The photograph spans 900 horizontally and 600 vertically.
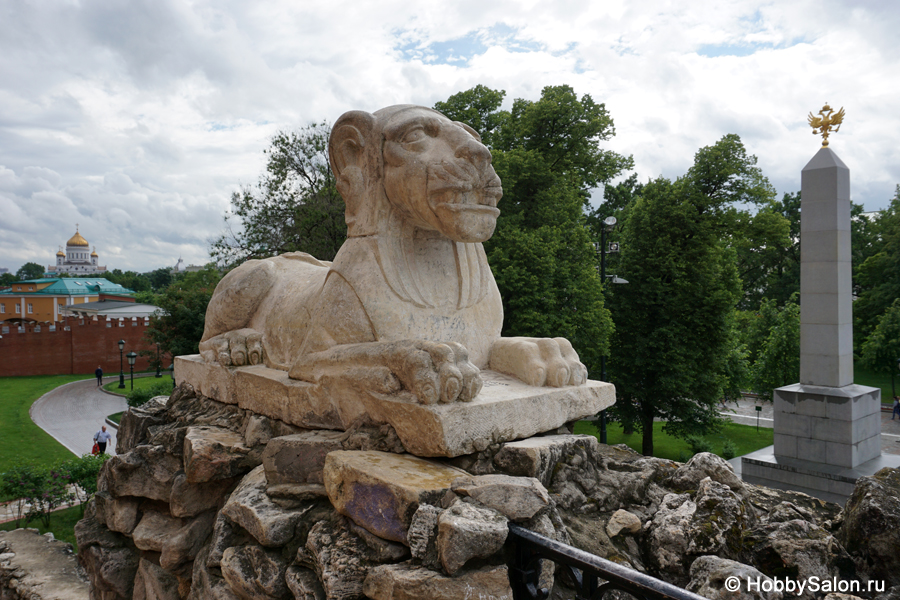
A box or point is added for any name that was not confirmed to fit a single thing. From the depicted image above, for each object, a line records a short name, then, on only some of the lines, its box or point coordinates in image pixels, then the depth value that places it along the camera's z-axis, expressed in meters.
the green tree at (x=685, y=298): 13.95
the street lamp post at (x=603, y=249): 12.24
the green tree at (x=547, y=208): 12.71
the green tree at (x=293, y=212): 16.56
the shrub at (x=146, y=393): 17.56
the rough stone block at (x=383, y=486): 2.37
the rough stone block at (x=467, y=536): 2.08
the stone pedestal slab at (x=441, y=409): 2.71
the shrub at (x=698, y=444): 14.47
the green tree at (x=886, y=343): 21.14
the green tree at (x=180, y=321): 21.08
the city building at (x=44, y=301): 53.19
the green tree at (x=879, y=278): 24.94
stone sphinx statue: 3.10
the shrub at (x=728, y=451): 14.06
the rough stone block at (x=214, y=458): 3.54
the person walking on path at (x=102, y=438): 14.77
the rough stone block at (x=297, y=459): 3.08
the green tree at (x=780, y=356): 19.44
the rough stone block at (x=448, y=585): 2.06
